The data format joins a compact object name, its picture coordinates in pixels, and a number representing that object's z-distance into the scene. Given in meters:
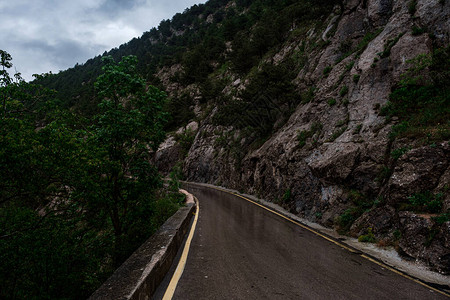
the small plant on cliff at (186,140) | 43.81
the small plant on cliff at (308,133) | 14.95
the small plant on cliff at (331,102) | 15.23
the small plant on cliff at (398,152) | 8.43
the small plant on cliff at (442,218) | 5.85
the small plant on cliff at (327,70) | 18.39
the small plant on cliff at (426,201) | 6.54
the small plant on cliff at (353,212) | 8.95
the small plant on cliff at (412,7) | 13.54
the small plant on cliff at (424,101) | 8.62
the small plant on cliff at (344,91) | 14.85
